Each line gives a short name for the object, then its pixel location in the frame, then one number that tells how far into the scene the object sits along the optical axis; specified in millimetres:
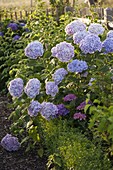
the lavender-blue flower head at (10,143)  4734
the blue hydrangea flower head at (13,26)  8005
